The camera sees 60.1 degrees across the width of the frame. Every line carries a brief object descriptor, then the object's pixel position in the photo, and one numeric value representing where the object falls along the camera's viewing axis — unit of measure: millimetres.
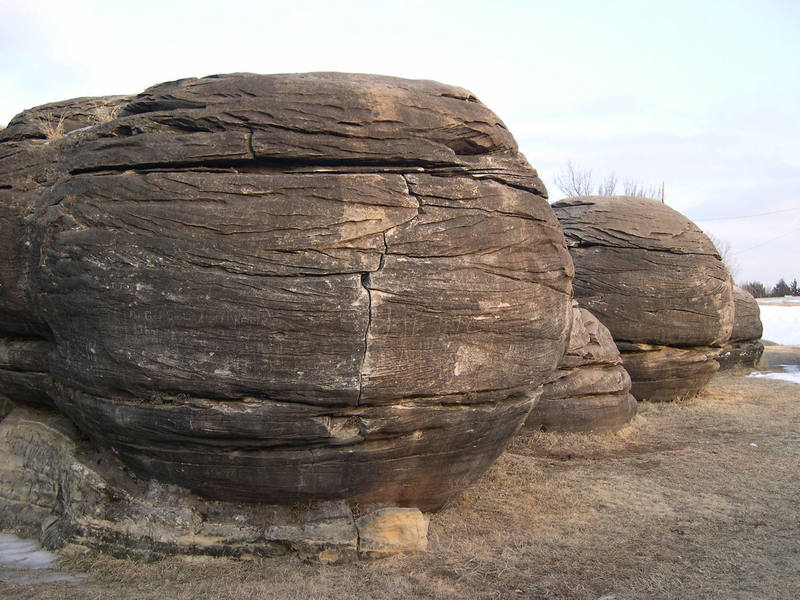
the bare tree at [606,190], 31592
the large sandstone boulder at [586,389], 7688
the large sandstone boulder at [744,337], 13578
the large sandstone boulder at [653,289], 9312
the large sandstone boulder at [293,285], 4168
